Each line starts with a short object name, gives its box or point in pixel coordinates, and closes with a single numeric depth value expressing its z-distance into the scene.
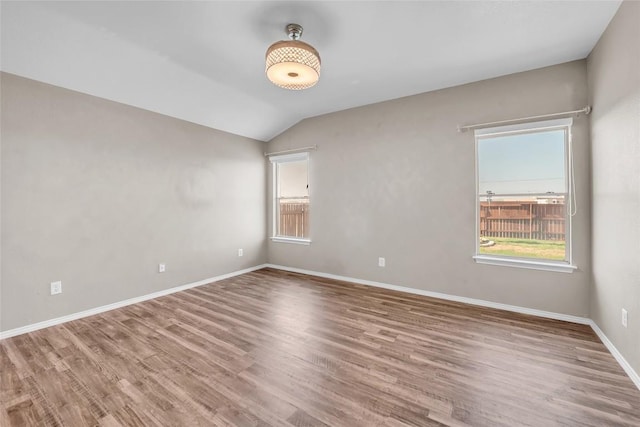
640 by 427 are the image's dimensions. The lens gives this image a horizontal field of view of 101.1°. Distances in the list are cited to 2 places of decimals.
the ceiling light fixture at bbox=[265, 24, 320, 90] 2.06
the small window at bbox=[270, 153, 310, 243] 4.87
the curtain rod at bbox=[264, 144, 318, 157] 4.56
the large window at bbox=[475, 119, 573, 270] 2.87
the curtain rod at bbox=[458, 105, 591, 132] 2.67
